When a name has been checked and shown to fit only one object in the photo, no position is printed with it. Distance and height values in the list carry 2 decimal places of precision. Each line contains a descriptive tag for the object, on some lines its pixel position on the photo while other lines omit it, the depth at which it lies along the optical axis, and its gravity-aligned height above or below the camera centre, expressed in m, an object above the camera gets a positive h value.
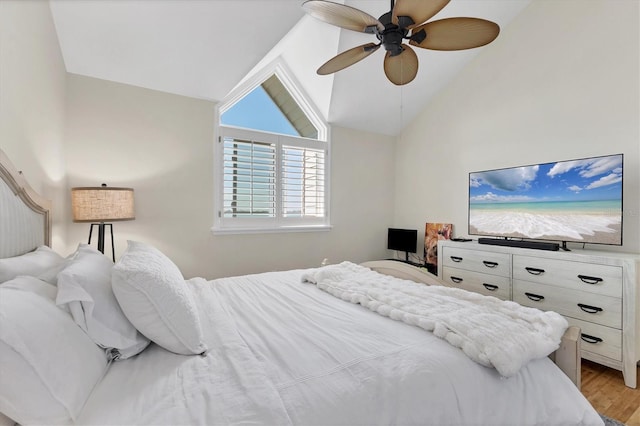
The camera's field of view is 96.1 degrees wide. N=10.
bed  0.69 -0.48
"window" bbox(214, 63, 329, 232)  3.08 +0.56
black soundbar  2.34 -0.24
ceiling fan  1.44 +1.01
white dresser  1.89 -0.55
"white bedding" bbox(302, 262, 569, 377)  0.98 -0.43
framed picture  3.50 -0.29
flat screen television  2.15 +0.14
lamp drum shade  2.04 +0.05
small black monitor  3.71 -0.33
